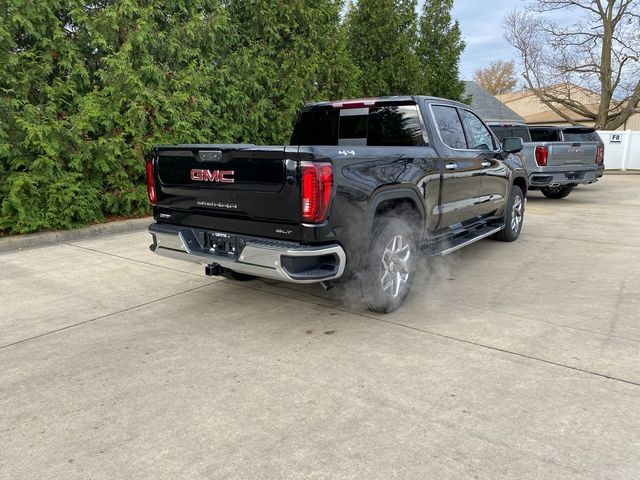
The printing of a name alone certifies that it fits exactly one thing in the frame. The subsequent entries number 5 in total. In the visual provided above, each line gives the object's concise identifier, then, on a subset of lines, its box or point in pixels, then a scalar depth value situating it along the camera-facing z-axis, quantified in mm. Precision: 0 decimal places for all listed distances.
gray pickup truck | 10961
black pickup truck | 3623
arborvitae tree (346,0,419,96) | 14242
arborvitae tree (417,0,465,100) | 15836
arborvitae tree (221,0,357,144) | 10367
